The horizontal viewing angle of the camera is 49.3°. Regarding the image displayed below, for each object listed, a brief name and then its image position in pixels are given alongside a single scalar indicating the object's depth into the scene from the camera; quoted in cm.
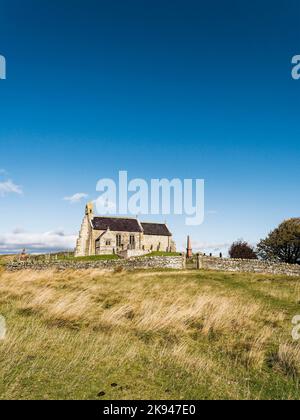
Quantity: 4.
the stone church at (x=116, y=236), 6275
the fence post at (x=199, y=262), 3665
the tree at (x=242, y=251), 6638
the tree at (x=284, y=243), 5886
